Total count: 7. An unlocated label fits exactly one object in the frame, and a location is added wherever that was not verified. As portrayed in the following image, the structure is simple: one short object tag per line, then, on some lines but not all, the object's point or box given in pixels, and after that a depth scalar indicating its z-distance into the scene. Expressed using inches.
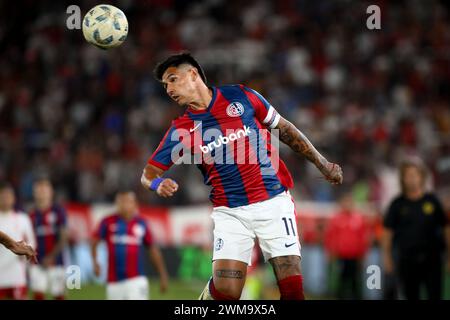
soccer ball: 571.8
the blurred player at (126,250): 764.0
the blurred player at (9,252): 779.4
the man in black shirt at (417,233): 744.3
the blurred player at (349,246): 1133.7
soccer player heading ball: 525.0
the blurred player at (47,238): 858.1
